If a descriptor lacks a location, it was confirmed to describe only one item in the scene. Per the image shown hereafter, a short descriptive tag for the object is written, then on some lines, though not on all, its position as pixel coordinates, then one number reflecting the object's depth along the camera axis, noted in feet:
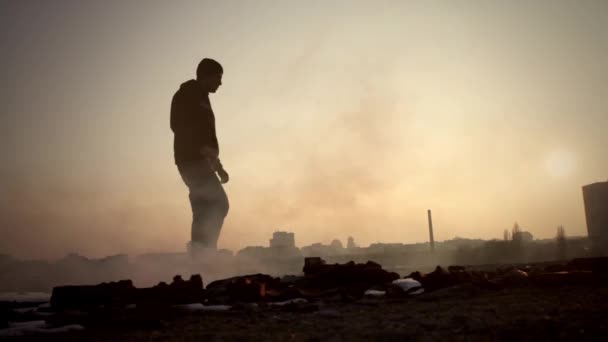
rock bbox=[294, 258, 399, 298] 19.77
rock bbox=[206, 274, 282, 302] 17.04
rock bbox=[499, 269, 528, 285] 16.74
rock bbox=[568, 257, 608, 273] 18.07
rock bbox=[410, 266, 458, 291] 17.57
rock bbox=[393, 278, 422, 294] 16.74
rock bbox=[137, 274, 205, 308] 16.69
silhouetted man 33.91
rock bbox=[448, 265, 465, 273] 19.92
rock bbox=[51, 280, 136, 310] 18.16
